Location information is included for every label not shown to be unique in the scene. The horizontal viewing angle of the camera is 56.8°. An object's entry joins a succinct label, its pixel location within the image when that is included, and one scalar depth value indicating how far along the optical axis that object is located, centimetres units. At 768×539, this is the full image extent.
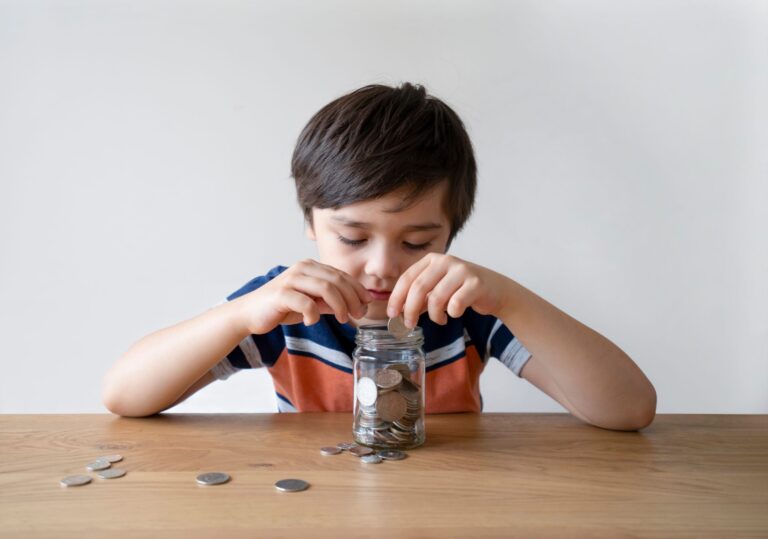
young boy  90
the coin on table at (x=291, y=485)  69
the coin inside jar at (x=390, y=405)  83
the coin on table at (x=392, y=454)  80
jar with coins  84
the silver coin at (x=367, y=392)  83
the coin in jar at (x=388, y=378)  83
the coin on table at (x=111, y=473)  72
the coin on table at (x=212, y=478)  70
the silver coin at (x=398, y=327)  87
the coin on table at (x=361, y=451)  80
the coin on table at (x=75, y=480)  71
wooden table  61
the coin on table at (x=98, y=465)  75
